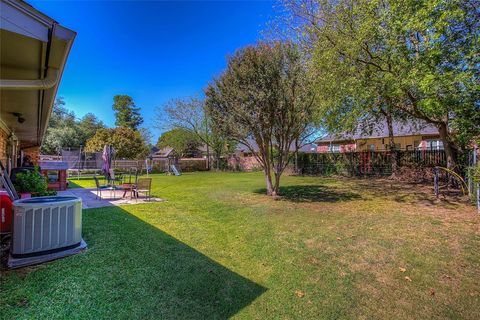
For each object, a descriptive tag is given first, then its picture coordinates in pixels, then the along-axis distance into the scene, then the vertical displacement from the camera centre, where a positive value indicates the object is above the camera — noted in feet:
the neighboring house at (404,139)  75.51 +8.29
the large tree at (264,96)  27.25 +7.48
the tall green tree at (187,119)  94.43 +17.02
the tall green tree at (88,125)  118.41 +20.78
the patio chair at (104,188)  32.08 -3.94
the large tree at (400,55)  22.81 +11.61
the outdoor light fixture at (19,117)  21.20 +3.94
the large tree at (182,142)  120.98 +10.84
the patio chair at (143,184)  27.55 -2.37
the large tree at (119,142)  89.51 +7.53
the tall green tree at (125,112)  168.45 +34.59
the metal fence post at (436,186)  27.26 -2.28
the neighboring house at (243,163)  92.63 +0.18
